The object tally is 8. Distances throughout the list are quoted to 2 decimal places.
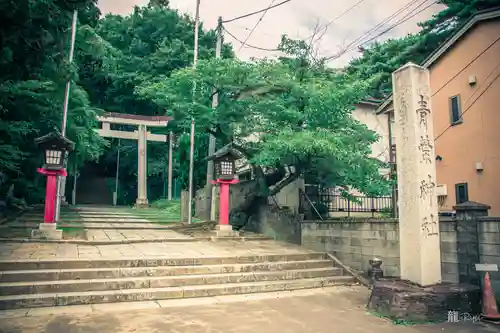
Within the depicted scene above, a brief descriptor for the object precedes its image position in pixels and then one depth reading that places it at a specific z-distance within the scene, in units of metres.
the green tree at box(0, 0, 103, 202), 4.88
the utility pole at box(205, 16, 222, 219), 16.44
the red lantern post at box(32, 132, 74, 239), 11.33
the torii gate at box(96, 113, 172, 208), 25.22
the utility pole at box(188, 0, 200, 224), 16.11
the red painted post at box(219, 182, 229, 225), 14.10
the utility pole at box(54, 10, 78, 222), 13.69
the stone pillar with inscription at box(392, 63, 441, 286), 6.89
